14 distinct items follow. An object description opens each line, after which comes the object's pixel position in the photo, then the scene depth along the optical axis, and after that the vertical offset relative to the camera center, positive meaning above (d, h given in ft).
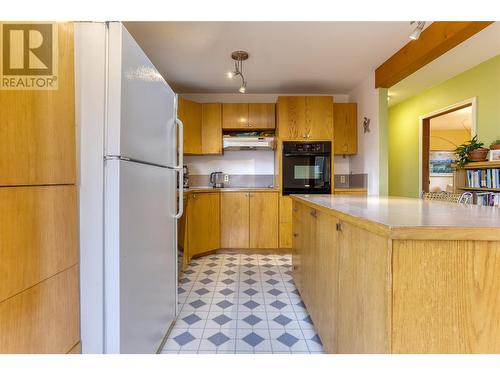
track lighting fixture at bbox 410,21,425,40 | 4.53 +2.89
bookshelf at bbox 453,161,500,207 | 8.81 +0.25
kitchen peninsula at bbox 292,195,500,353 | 2.09 -0.85
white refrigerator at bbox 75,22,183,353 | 3.04 +0.06
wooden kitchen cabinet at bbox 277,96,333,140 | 10.83 +3.07
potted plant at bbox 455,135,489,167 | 9.22 +1.34
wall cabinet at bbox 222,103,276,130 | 11.41 +3.31
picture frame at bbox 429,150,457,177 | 20.99 +2.07
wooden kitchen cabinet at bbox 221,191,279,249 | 10.89 -1.34
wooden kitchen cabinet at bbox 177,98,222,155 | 11.25 +2.66
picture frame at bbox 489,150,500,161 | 8.56 +1.12
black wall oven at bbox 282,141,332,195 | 10.85 +0.90
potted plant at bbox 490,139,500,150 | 8.68 +1.48
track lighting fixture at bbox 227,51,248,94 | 8.32 +4.49
